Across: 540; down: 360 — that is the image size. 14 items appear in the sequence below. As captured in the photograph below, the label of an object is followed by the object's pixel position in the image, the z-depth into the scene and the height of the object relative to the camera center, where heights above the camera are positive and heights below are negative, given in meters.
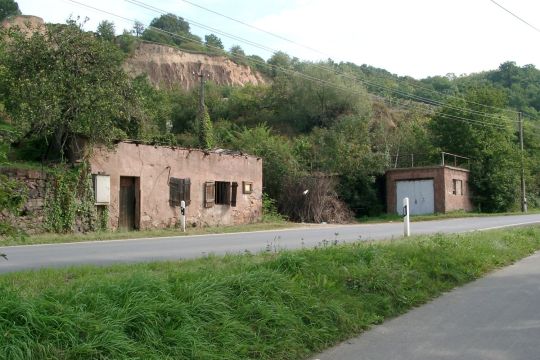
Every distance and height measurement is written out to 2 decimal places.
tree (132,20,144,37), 78.16 +24.26
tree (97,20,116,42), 47.33 +16.38
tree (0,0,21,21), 64.25 +22.85
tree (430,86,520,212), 45.00 +5.40
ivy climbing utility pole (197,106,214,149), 33.44 +4.76
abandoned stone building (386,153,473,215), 40.31 +1.54
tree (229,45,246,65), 87.06 +23.40
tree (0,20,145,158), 20.19 +4.55
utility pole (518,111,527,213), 44.95 +1.62
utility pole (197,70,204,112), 32.88 +6.58
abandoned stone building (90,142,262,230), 22.58 +1.17
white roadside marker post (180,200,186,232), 22.14 -0.01
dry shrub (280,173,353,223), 32.97 +0.64
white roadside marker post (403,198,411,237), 16.42 -0.15
